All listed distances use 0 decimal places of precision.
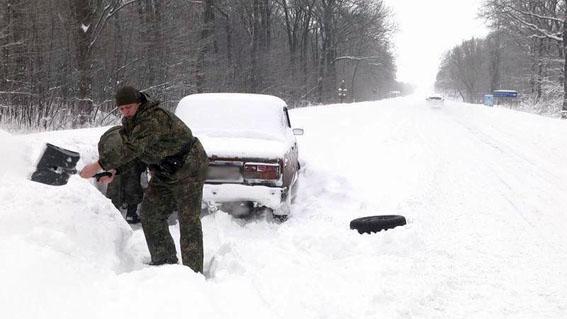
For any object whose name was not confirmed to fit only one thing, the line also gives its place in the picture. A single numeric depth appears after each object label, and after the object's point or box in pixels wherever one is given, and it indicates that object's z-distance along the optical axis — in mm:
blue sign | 43125
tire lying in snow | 5535
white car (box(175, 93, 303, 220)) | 5719
